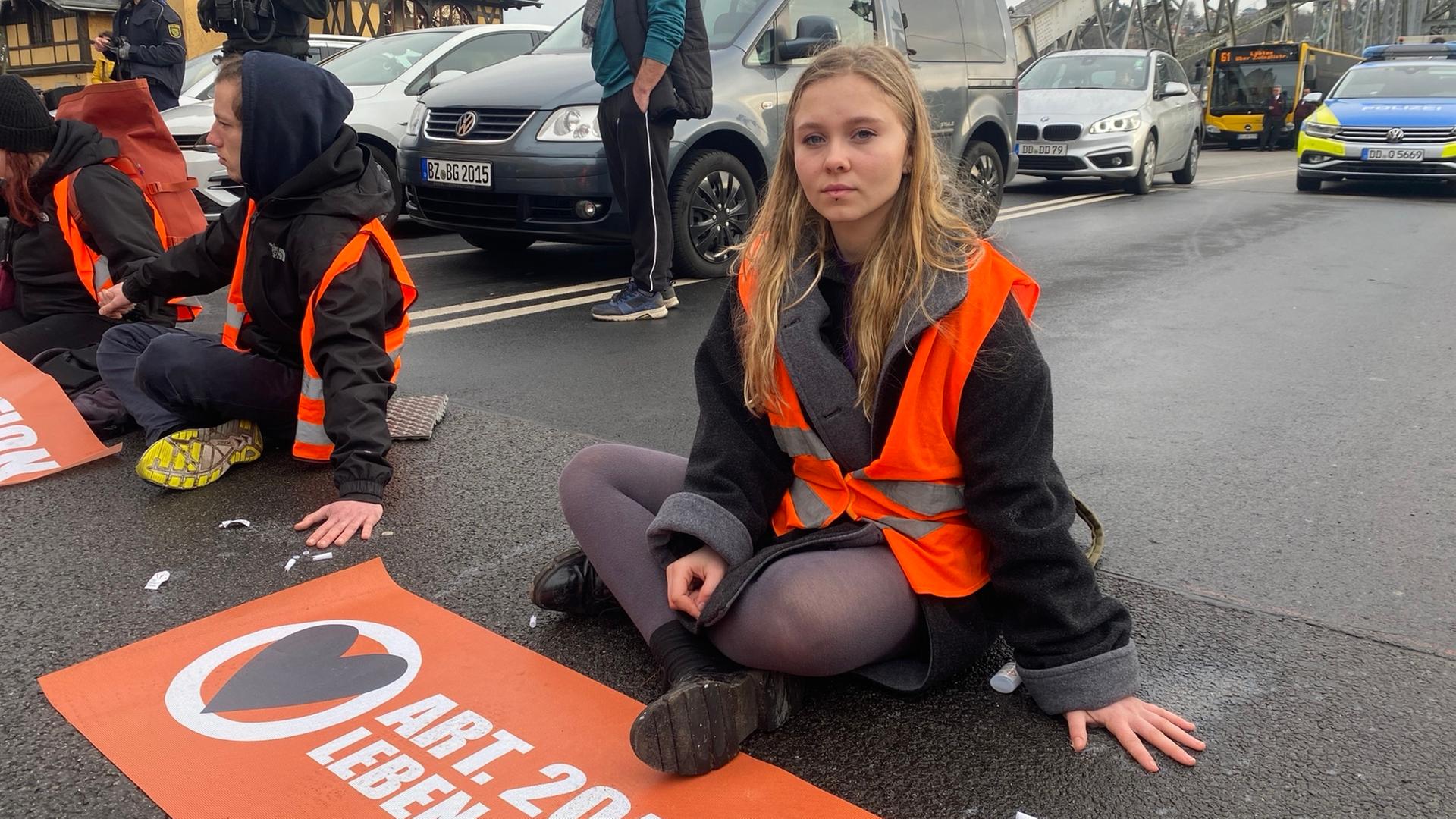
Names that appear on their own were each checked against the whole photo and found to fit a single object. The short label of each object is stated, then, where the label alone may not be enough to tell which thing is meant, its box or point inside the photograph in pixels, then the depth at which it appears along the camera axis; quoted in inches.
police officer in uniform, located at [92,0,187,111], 335.9
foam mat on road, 151.1
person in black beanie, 157.2
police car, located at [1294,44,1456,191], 499.2
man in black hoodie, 121.3
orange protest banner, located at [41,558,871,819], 73.8
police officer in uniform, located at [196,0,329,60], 304.7
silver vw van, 251.1
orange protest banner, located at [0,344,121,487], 138.7
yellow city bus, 1072.8
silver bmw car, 494.6
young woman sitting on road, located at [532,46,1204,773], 77.5
